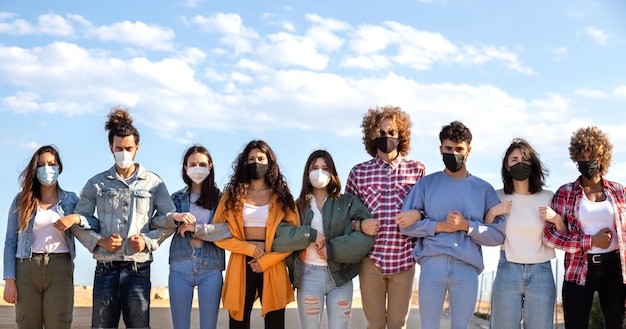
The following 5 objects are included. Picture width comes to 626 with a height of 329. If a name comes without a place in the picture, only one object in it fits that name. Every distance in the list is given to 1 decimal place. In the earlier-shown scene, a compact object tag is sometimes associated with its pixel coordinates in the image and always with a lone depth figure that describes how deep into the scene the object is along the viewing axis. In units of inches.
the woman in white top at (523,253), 247.3
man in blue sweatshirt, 245.3
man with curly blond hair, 256.8
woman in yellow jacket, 251.4
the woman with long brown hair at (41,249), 264.7
